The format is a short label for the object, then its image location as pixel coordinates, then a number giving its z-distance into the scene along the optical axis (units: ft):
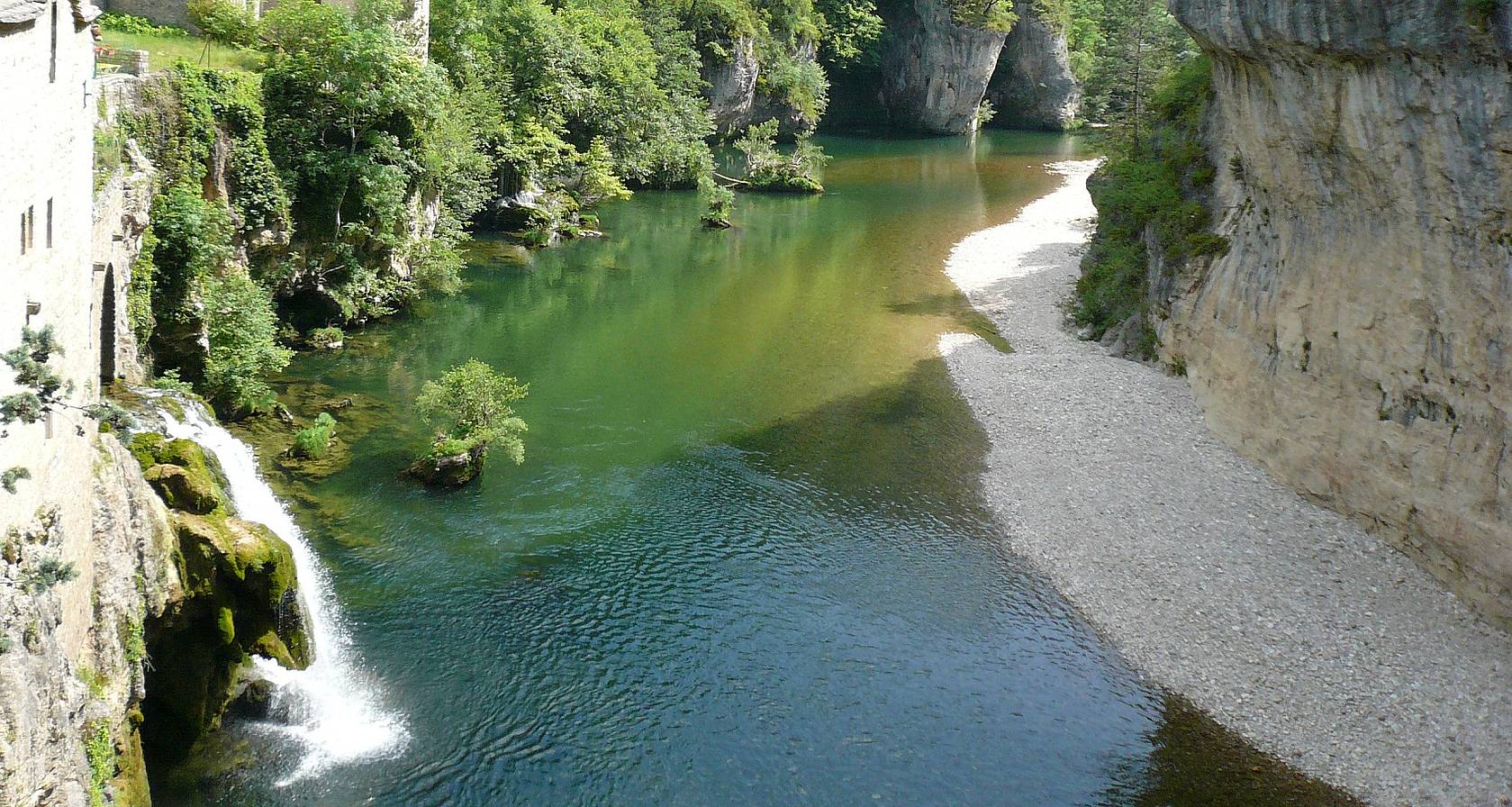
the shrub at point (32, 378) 33.47
